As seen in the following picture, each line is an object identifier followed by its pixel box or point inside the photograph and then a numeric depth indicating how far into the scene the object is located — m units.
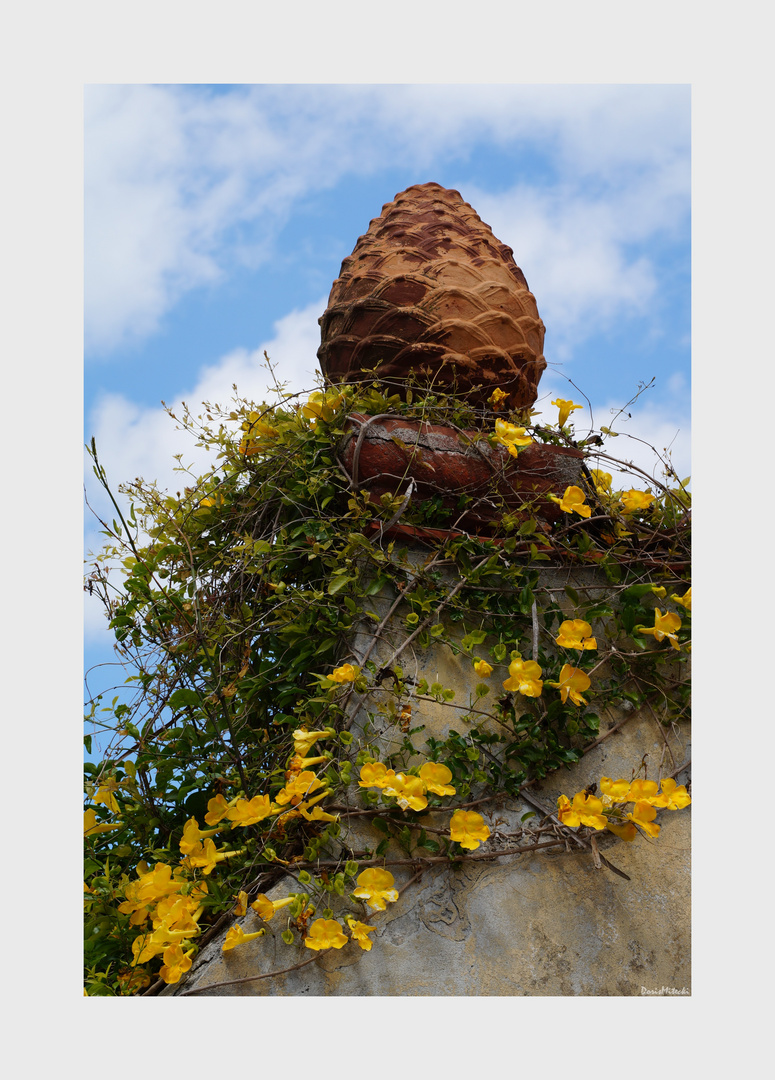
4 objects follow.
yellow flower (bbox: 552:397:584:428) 2.42
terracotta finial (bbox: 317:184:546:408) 2.51
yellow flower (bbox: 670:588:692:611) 2.13
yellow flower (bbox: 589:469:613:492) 2.43
